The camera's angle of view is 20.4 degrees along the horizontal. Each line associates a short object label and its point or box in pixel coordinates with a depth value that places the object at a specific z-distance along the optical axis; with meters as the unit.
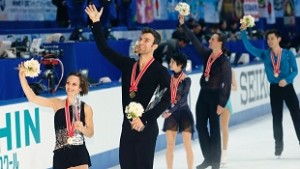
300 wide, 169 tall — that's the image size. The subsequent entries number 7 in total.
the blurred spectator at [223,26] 19.92
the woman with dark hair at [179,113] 9.95
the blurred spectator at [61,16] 15.41
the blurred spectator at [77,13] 14.66
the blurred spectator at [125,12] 16.77
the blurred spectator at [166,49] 15.31
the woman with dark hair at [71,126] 7.36
